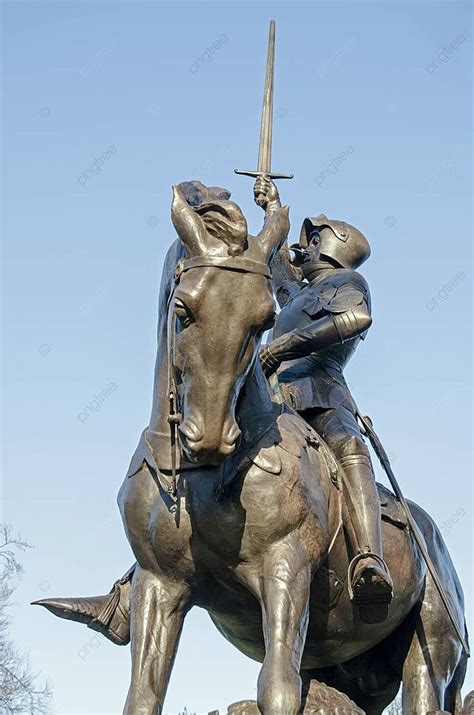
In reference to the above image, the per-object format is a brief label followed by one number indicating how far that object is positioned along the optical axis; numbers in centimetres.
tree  3953
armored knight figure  1645
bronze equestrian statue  1346
